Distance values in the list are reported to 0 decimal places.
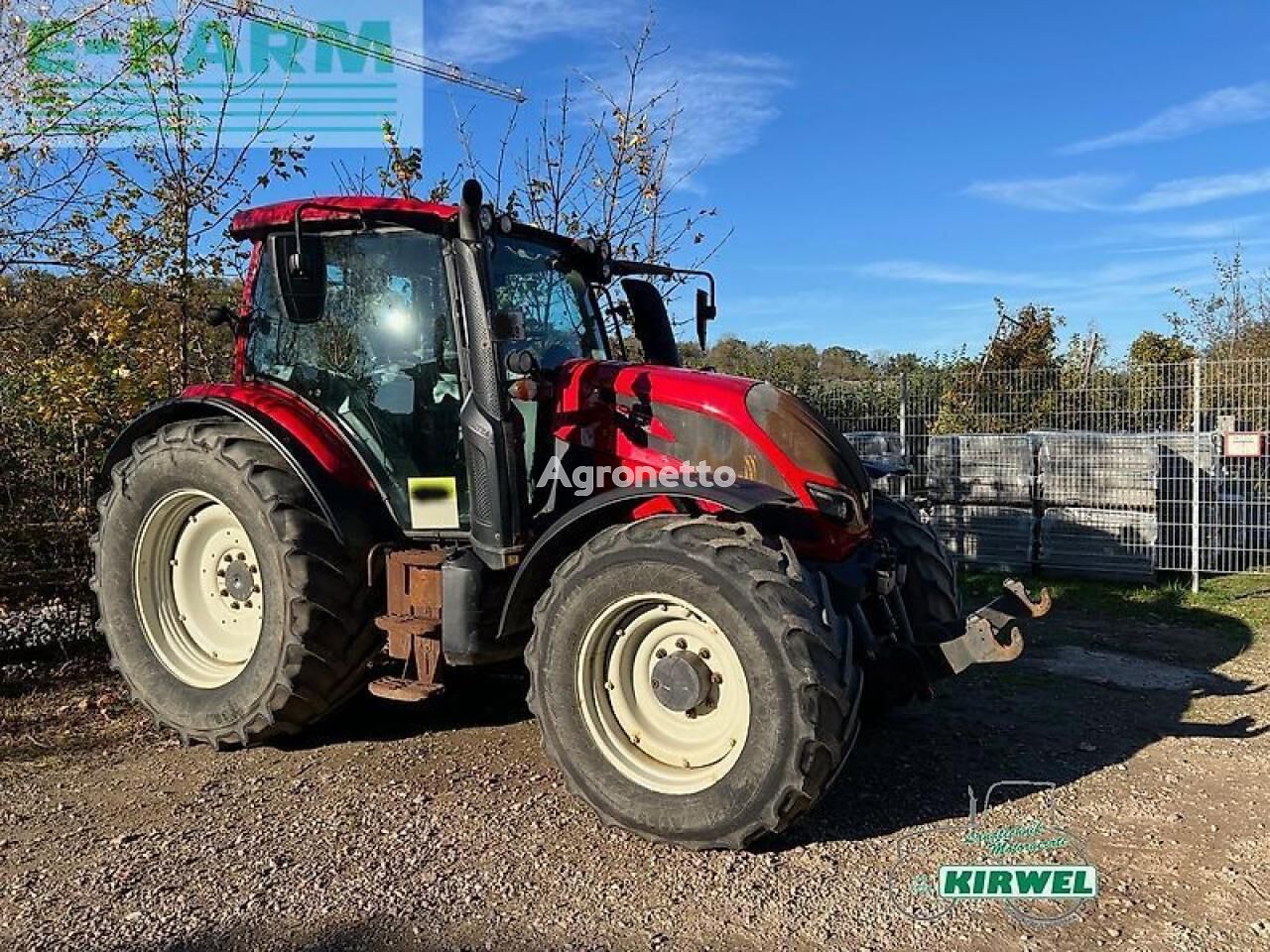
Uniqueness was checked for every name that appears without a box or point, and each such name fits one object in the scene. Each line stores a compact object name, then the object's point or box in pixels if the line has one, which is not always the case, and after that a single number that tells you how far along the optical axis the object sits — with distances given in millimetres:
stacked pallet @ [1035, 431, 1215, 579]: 9836
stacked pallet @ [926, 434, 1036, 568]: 10523
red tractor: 3469
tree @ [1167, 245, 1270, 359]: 16969
